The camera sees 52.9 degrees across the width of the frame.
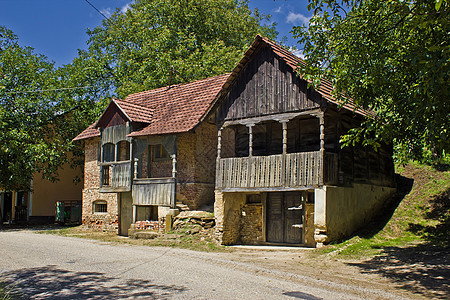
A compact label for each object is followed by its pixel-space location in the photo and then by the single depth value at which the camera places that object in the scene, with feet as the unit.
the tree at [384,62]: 33.01
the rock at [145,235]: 68.46
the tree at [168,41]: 107.96
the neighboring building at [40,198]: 110.68
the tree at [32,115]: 89.45
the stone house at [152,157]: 71.26
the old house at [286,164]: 56.29
